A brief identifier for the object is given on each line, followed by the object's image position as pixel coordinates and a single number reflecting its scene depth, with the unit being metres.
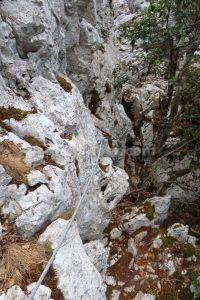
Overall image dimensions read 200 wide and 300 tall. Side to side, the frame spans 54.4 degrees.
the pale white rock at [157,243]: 6.53
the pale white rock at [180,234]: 6.71
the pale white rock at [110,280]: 5.86
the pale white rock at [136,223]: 6.84
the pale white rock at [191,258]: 6.39
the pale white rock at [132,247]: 6.44
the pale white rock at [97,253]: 4.93
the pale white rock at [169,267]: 6.17
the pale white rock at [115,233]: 6.67
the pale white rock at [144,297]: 5.69
